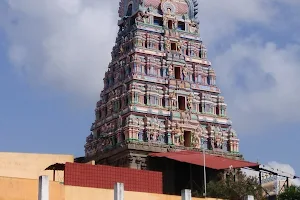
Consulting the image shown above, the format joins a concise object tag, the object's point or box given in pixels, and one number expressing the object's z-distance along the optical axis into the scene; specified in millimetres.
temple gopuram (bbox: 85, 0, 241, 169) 68625
